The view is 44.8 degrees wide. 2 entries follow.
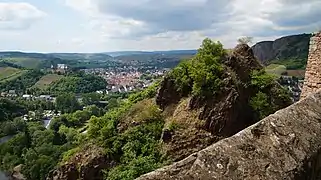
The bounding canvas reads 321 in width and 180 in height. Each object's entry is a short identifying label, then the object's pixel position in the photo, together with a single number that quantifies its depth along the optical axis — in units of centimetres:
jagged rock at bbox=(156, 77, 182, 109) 2180
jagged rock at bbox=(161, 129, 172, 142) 1914
